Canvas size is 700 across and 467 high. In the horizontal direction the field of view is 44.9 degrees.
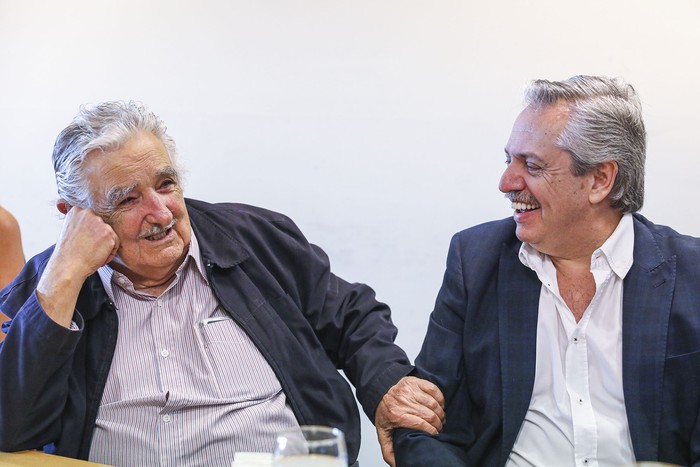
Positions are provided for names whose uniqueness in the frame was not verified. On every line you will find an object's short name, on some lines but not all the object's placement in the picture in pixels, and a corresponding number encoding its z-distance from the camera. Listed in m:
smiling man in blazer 1.92
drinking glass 1.17
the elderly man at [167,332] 2.08
